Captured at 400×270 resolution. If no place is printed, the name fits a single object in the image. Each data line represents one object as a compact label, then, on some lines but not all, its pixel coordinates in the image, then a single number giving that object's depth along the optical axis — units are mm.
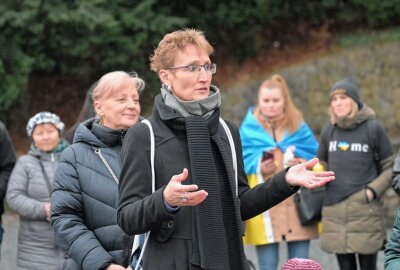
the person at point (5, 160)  7258
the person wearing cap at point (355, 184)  7828
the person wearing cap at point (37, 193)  7000
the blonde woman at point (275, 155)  7871
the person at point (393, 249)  4105
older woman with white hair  4809
